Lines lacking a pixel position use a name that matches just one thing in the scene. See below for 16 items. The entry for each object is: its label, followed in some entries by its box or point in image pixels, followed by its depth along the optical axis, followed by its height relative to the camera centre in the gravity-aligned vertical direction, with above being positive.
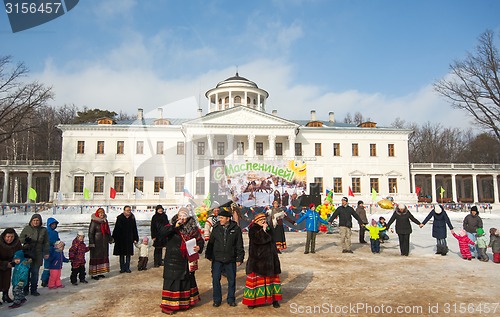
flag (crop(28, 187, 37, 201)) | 23.54 +0.05
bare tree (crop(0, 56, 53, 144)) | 25.78 +7.31
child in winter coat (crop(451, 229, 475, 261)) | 9.50 -1.53
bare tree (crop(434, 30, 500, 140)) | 29.20 +9.21
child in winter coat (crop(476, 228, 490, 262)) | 9.31 -1.53
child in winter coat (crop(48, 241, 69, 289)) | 6.74 -1.43
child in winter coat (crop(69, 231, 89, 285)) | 7.04 -1.31
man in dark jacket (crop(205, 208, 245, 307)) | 5.48 -0.97
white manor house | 38.25 +4.47
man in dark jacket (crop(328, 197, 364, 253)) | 10.54 -0.96
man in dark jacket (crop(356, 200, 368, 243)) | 12.82 -1.00
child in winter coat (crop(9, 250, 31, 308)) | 5.66 -1.42
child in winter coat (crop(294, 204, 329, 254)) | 10.21 -0.98
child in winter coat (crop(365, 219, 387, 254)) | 10.62 -1.48
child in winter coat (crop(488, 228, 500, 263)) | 9.00 -1.44
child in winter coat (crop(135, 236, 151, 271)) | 8.40 -1.55
